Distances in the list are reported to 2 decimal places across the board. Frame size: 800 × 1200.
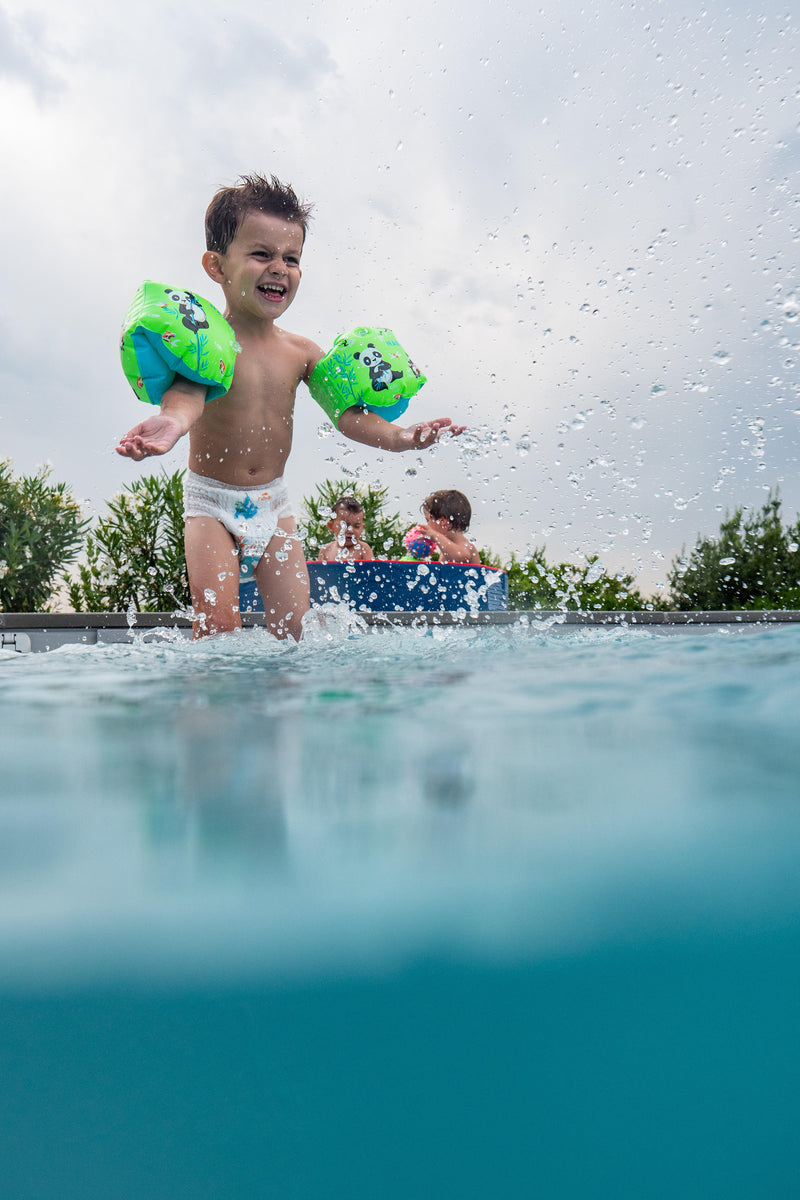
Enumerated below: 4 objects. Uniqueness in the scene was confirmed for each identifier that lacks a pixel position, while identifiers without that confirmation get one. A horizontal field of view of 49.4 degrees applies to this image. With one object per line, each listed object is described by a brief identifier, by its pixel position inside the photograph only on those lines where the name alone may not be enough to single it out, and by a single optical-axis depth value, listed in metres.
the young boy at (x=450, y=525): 6.65
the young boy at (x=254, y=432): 3.49
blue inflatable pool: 5.91
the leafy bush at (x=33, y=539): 9.34
